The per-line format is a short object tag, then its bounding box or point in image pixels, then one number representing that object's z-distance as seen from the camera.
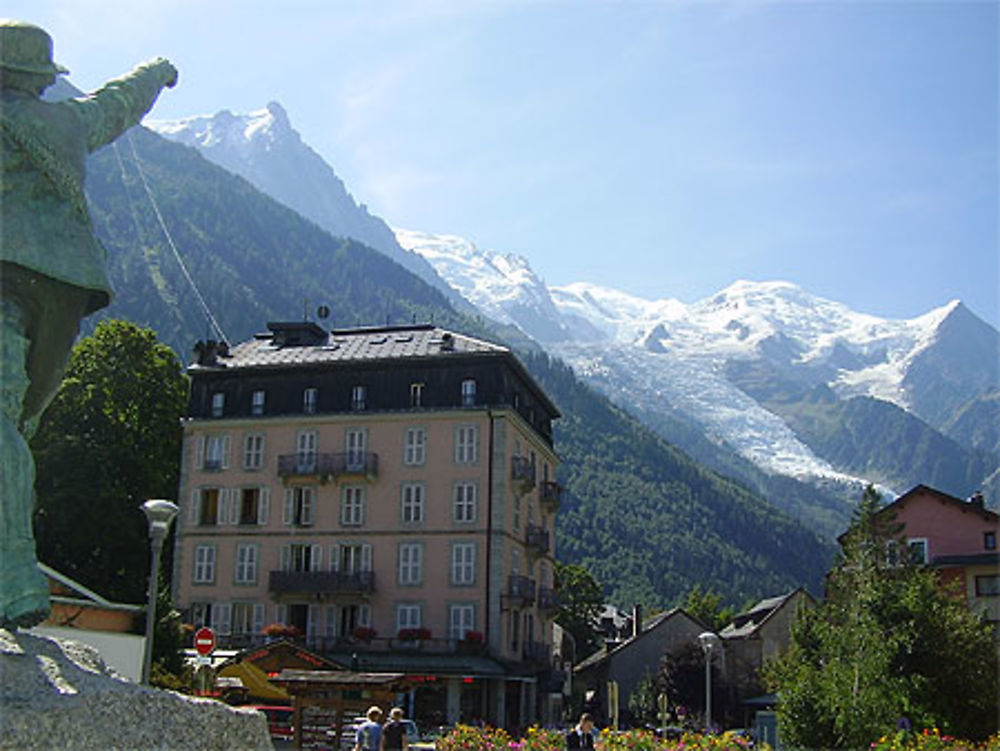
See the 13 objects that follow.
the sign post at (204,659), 21.57
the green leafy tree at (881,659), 23.33
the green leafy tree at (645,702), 66.69
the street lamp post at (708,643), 32.38
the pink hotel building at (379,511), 48.50
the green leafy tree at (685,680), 65.19
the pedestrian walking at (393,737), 16.33
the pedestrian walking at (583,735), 15.88
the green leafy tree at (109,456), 45.31
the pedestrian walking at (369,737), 16.25
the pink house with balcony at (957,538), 47.53
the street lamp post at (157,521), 18.11
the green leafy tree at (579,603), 92.12
